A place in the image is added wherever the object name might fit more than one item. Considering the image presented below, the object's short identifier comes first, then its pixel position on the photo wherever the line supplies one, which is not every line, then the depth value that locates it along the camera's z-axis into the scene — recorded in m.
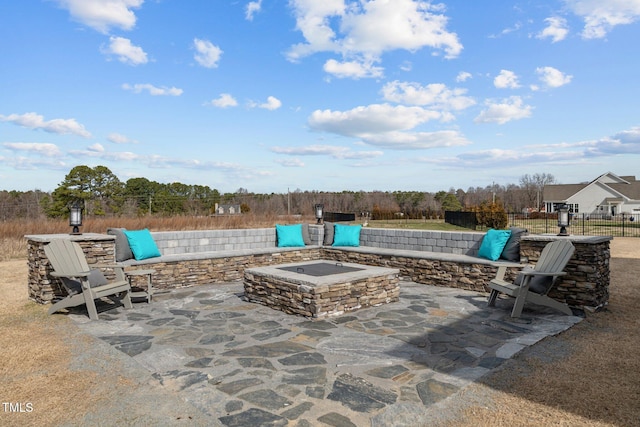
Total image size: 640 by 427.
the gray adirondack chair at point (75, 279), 4.60
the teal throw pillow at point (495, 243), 6.23
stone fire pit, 4.62
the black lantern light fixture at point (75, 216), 5.91
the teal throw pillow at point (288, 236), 8.45
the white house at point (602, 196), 34.59
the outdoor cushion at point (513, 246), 6.04
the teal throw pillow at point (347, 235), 8.41
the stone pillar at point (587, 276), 4.88
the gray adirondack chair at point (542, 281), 4.52
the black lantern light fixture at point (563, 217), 5.54
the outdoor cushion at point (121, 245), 6.34
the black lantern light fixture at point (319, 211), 9.31
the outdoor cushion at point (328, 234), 8.73
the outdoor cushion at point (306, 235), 8.81
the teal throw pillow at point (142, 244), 6.48
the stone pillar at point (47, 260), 5.34
